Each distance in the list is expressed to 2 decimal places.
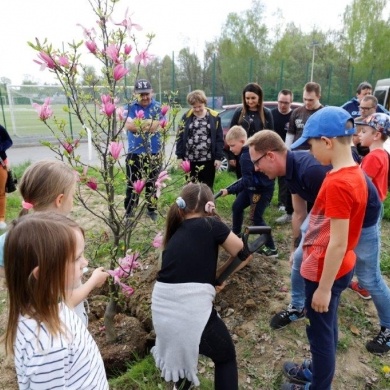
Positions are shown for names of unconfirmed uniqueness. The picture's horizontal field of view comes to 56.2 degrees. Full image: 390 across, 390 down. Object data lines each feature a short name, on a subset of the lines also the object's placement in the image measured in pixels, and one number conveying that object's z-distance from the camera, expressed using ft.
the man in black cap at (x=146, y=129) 7.42
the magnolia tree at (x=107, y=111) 6.35
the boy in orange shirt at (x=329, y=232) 5.45
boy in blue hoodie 11.93
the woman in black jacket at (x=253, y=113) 15.26
